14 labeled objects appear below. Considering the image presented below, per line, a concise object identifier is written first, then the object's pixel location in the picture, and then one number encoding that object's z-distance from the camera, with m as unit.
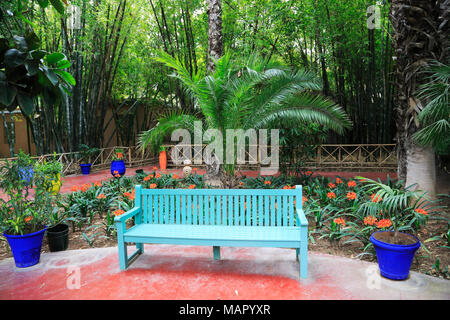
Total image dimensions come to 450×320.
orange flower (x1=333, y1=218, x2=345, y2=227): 2.78
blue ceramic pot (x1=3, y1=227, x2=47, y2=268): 2.56
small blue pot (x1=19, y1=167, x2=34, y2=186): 2.86
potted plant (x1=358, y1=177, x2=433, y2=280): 2.16
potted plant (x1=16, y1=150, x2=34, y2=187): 2.85
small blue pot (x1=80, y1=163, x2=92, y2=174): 7.97
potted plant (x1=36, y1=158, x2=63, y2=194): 3.33
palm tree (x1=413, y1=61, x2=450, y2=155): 2.87
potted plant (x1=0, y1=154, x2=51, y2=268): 2.58
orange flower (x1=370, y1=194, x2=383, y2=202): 3.02
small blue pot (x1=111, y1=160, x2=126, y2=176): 6.31
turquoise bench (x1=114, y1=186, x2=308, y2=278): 2.31
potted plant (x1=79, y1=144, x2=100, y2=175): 8.02
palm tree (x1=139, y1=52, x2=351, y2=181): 3.40
